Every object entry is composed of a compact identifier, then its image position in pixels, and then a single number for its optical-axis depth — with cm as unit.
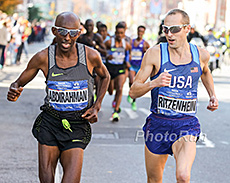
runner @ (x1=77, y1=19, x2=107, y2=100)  1083
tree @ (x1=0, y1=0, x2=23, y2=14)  4053
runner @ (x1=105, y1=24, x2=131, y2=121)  1080
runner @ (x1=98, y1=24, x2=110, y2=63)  1207
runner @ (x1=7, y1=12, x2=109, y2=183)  454
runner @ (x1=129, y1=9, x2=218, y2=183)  453
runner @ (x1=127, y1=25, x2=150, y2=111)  1248
